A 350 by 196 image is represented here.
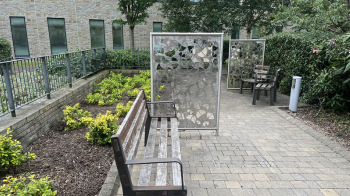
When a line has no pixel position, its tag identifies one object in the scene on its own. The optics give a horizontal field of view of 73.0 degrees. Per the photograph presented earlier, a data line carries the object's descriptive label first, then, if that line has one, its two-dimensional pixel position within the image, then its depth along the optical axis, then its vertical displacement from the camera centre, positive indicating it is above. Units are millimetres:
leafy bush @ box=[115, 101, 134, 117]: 5227 -1287
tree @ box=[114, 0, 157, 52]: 11109 +1938
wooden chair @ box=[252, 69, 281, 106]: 6871 -1041
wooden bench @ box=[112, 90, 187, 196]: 2039 -1120
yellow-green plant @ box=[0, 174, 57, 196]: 2203 -1312
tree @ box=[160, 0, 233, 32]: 12203 +1934
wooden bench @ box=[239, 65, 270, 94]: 7875 -705
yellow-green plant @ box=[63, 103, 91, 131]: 4473 -1322
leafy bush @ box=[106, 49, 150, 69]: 10336 -360
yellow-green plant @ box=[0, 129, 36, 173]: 2750 -1243
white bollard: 6114 -1026
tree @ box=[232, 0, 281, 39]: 12070 +2024
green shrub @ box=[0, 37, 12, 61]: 11994 +18
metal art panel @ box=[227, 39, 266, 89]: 8484 -101
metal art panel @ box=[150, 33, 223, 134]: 4035 -419
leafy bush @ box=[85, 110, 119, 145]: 3797 -1302
